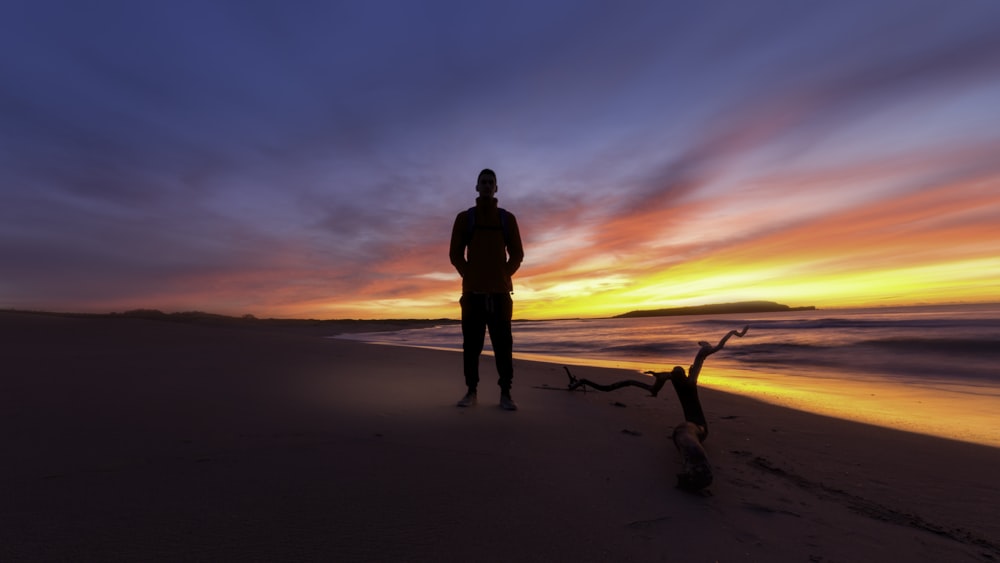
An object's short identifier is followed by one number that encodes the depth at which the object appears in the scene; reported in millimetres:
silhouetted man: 4352
